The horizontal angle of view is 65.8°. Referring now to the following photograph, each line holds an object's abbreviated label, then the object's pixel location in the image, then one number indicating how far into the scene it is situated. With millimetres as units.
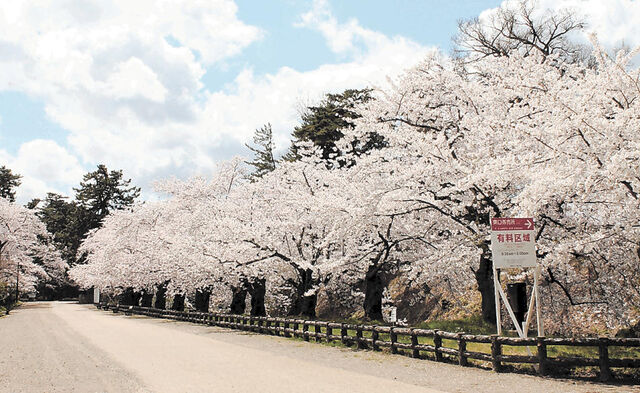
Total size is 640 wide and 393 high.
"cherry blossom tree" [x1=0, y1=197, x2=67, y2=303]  52031
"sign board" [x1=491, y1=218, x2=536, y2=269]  10695
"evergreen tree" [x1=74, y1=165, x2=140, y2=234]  72844
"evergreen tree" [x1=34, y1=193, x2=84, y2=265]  72312
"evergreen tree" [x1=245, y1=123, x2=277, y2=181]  51266
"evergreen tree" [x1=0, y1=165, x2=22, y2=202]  69250
